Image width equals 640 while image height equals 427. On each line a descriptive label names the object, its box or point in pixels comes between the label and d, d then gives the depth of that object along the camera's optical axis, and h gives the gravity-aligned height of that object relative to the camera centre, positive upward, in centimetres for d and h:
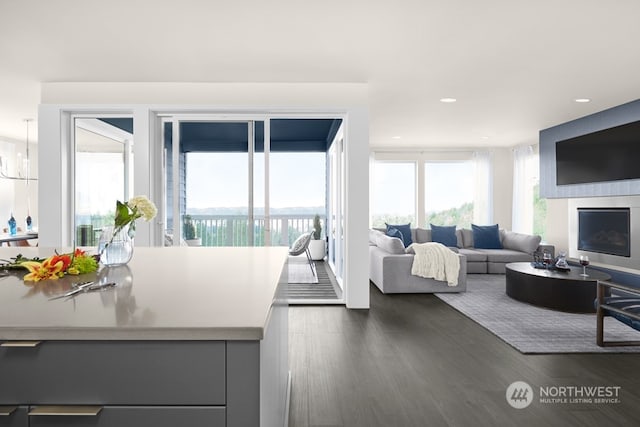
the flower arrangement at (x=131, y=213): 181 +1
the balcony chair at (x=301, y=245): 624 -48
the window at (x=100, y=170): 482 +54
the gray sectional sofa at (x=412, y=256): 539 -67
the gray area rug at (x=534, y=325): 330 -106
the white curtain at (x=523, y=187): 820 +54
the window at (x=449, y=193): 883 +45
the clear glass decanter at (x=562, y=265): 483 -61
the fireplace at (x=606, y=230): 548 -25
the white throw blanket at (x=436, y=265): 533 -67
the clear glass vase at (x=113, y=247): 183 -14
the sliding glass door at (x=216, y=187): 484 +33
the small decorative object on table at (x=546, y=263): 498 -60
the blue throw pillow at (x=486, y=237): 738 -42
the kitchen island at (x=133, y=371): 92 -35
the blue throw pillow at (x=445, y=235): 741 -39
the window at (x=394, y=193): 877 +45
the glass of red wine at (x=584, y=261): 443 -51
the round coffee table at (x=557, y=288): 434 -82
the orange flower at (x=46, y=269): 149 -20
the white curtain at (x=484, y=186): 872 +59
